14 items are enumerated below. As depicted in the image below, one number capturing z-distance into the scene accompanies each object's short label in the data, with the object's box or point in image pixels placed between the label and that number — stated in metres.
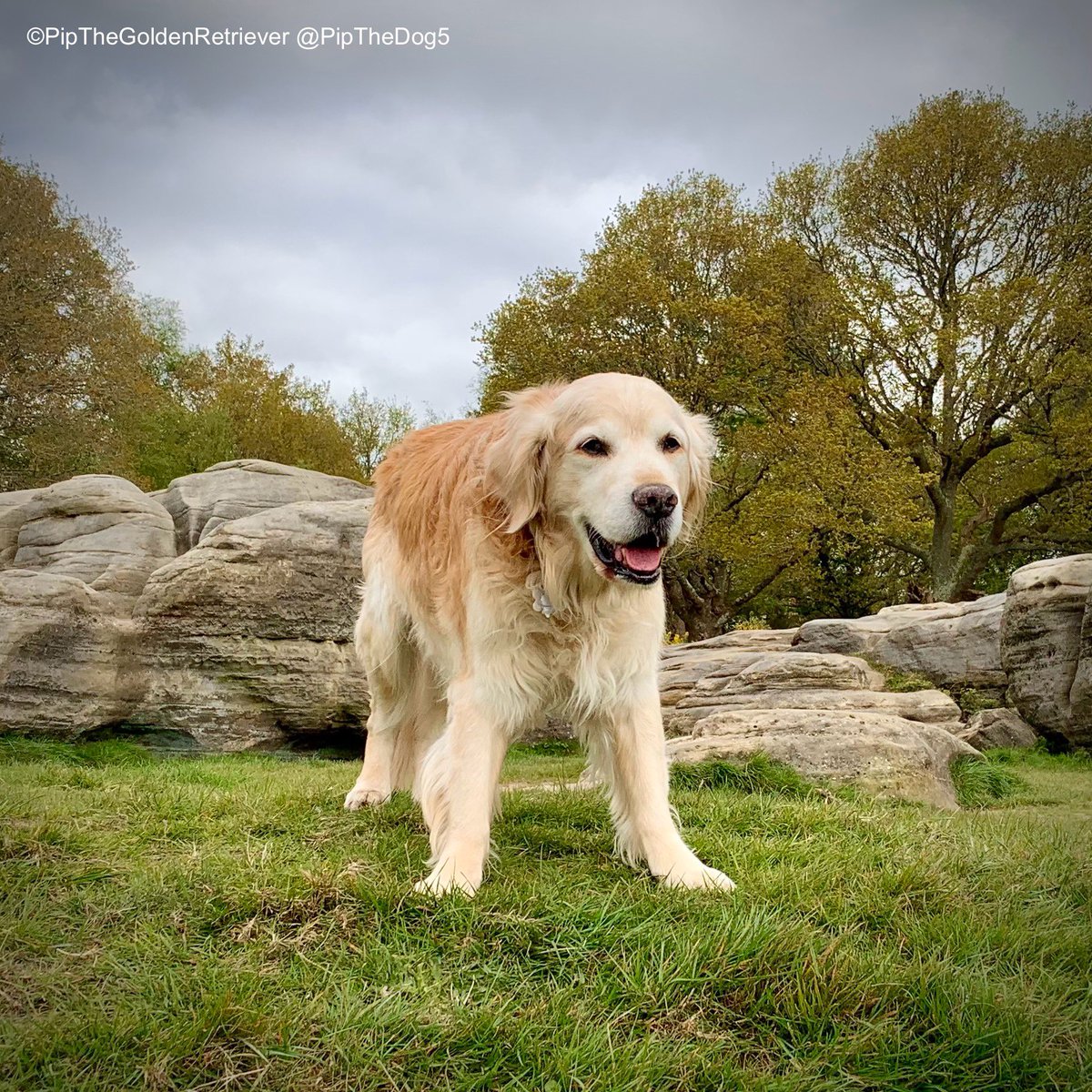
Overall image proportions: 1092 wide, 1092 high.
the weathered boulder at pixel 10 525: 13.58
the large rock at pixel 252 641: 10.45
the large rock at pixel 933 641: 14.16
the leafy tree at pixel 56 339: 15.80
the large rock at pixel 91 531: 12.77
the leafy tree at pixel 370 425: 38.20
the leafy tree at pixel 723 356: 22.52
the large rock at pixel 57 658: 9.35
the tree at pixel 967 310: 22.22
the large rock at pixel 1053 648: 11.20
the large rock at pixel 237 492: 14.42
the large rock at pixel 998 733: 11.80
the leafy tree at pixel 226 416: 29.36
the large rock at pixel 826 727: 6.39
